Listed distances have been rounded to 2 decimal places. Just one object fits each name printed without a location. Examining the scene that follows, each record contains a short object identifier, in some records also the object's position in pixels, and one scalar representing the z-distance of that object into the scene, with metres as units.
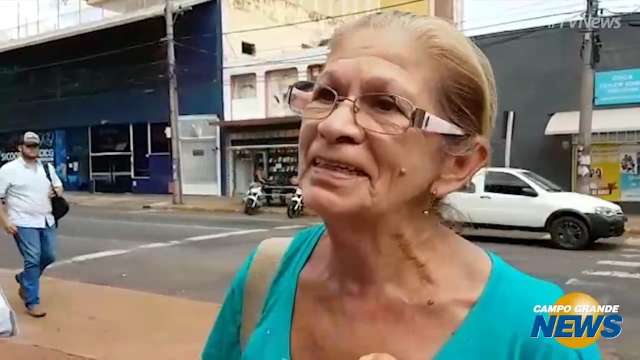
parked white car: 12.02
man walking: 6.73
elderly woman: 1.25
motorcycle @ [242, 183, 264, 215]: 19.38
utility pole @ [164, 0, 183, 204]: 21.81
